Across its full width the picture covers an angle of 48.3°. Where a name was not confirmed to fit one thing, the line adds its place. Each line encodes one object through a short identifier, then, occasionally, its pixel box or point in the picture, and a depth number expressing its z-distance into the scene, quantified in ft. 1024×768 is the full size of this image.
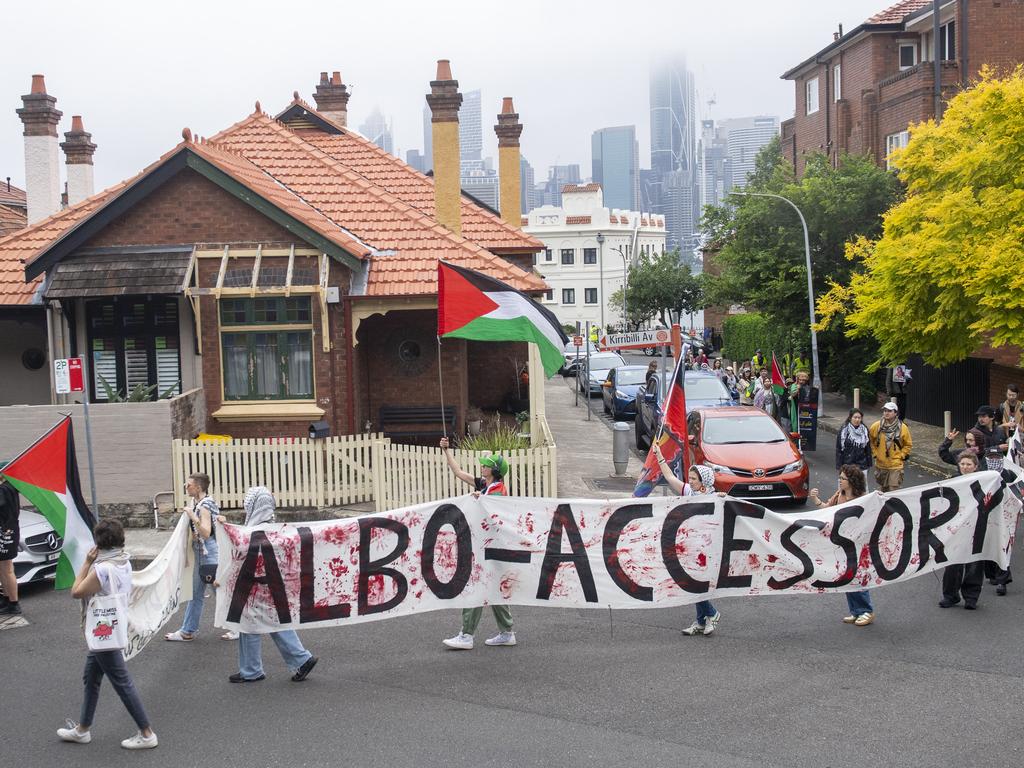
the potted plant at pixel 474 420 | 62.54
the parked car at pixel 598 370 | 119.85
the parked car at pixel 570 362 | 156.40
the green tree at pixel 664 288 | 236.02
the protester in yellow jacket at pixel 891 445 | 48.55
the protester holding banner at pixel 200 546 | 31.40
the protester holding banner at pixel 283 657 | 29.66
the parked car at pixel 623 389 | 96.58
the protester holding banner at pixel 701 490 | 33.12
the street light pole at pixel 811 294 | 96.22
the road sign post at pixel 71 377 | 43.24
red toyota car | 53.75
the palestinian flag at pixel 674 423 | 41.78
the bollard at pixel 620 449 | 64.90
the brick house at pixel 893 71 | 115.65
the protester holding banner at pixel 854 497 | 33.86
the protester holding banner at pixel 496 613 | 32.17
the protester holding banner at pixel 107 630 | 25.09
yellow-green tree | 57.82
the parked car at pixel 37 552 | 39.30
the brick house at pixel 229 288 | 55.36
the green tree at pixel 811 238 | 102.78
